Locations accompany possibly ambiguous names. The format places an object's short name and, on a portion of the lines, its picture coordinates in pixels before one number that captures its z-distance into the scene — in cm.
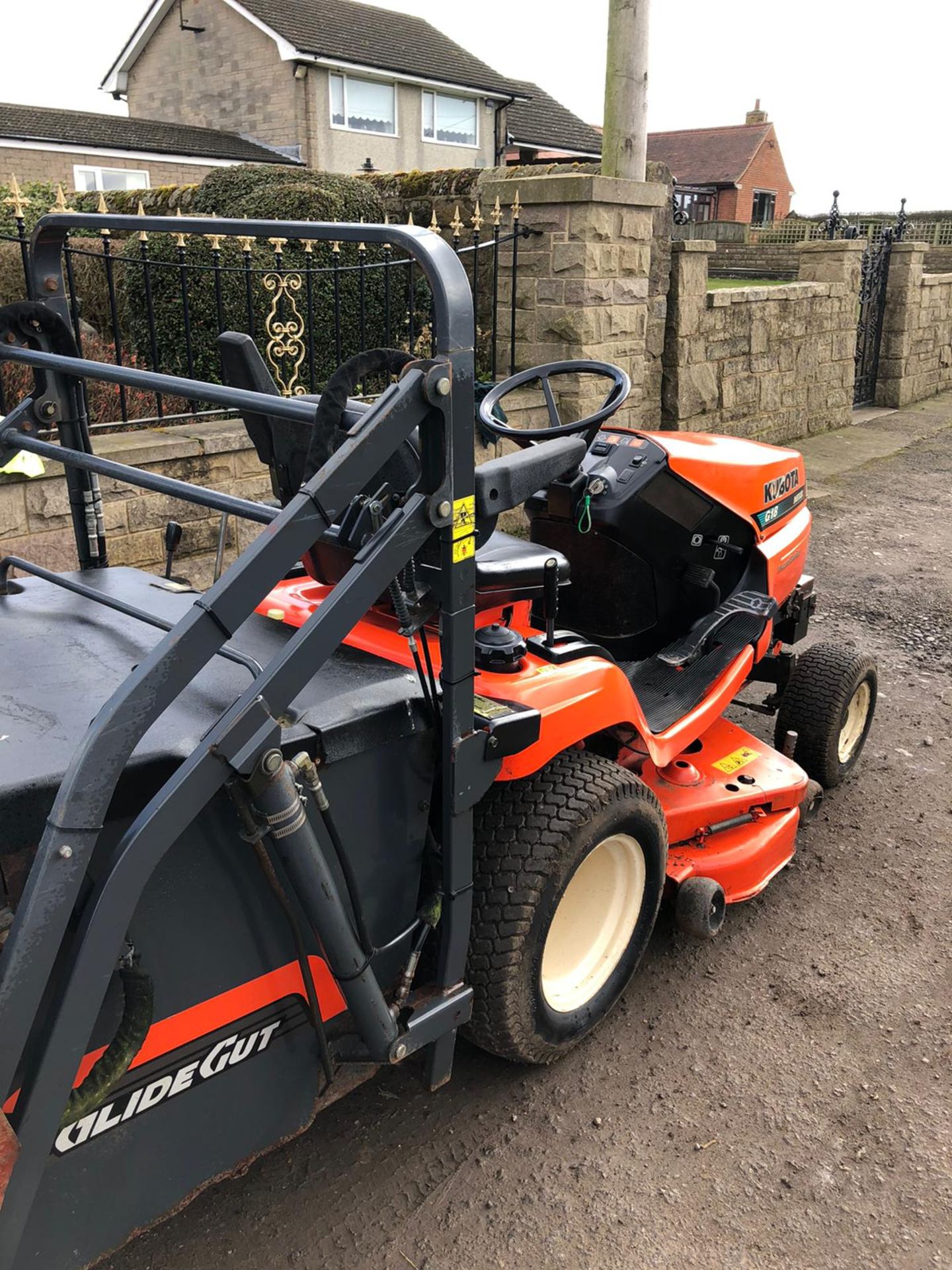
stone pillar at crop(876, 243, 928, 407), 1249
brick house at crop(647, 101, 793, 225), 4700
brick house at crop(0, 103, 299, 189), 2181
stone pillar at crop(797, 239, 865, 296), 1059
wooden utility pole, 685
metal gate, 1223
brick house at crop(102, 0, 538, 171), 2561
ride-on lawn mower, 139
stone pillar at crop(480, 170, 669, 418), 626
